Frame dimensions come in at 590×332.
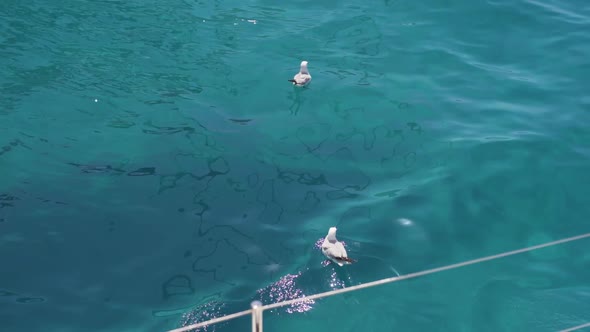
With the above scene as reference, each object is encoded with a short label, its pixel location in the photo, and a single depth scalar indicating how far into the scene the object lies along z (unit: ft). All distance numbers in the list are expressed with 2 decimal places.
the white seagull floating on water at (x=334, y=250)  31.60
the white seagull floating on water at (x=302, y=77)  48.78
